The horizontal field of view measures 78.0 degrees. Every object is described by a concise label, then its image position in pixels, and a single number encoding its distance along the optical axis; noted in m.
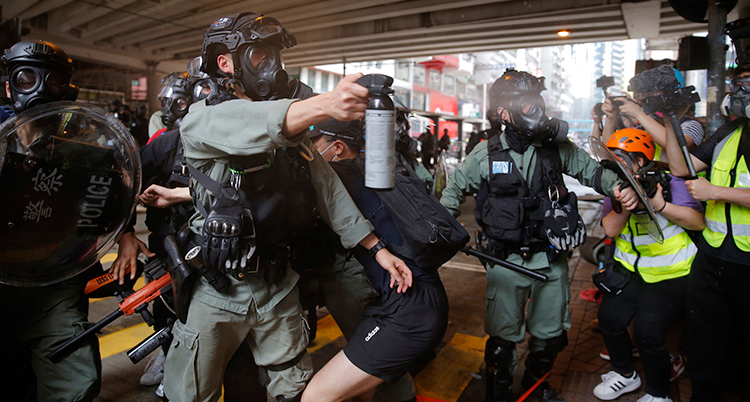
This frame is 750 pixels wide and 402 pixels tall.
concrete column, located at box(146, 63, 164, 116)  16.48
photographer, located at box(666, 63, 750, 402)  2.52
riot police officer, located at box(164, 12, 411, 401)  1.65
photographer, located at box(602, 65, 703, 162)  3.06
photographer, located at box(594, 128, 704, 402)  2.79
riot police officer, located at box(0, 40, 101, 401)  2.28
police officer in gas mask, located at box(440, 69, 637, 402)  2.81
